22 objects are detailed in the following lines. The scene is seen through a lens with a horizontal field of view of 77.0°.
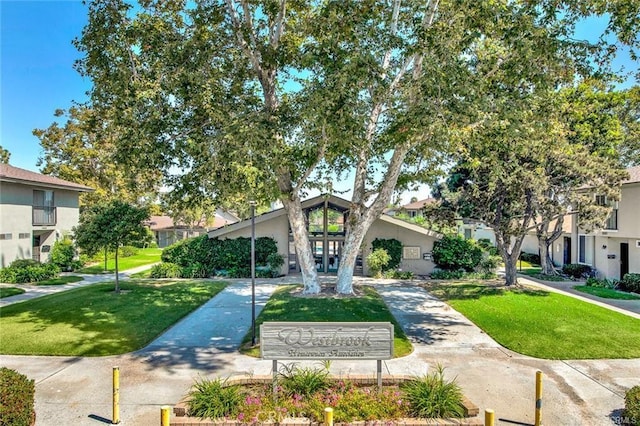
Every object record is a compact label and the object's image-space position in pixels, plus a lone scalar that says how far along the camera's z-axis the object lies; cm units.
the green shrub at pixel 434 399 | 634
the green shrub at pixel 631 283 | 1831
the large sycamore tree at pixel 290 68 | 1147
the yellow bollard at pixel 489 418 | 559
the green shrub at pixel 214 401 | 632
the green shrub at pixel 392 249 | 2289
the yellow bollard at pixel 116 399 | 654
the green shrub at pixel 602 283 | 1955
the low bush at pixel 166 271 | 2238
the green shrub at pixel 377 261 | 2198
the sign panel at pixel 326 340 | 719
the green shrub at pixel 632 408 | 618
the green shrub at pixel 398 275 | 2219
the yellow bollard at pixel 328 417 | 573
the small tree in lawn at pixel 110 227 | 1680
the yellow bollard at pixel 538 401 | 646
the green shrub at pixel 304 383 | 700
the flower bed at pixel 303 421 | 612
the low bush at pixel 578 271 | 2289
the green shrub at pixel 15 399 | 576
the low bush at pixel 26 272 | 1992
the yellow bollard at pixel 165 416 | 595
